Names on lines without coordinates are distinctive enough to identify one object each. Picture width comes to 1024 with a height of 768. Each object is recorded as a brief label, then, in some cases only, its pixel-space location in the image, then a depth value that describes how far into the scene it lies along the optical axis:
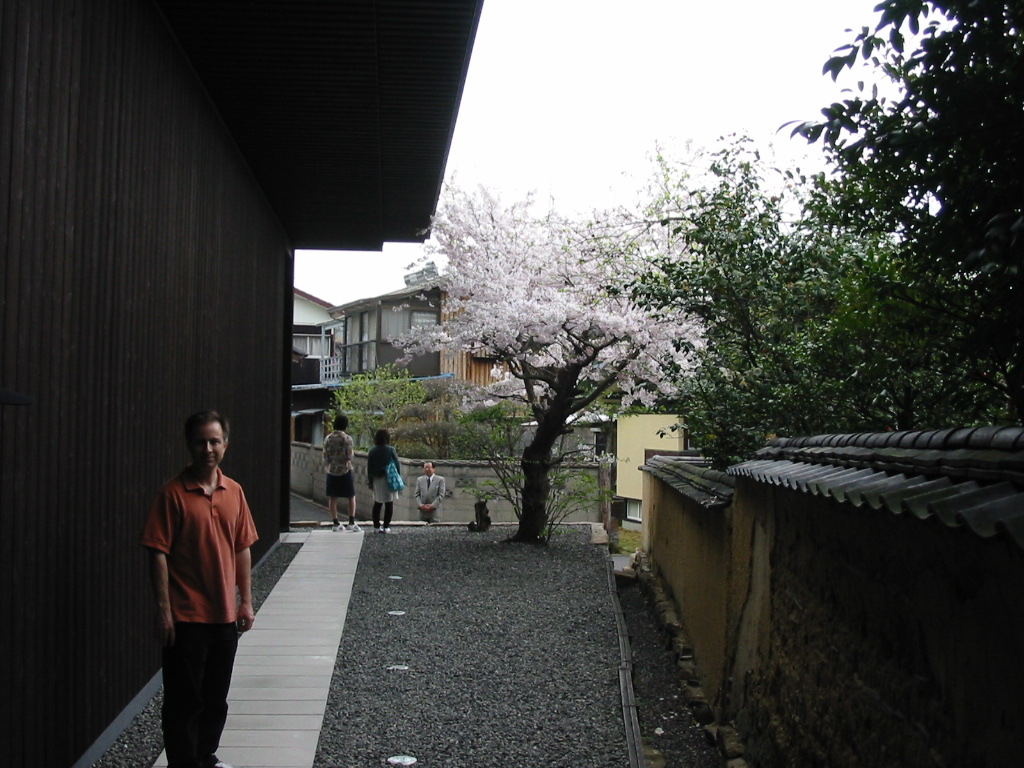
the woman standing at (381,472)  15.02
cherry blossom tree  14.28
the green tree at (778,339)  7.15
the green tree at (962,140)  3.64
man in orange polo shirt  4.46
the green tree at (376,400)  28.11
